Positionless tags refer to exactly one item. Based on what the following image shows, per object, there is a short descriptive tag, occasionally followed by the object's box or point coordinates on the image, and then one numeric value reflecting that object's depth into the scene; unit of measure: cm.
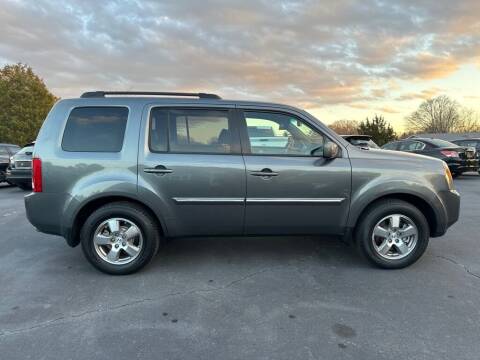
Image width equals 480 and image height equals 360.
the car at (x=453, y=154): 1271
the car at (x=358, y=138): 958
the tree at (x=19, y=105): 3541
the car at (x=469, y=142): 1554
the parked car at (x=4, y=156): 1274
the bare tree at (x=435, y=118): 7925
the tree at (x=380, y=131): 3406
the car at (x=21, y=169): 1070
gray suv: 397
